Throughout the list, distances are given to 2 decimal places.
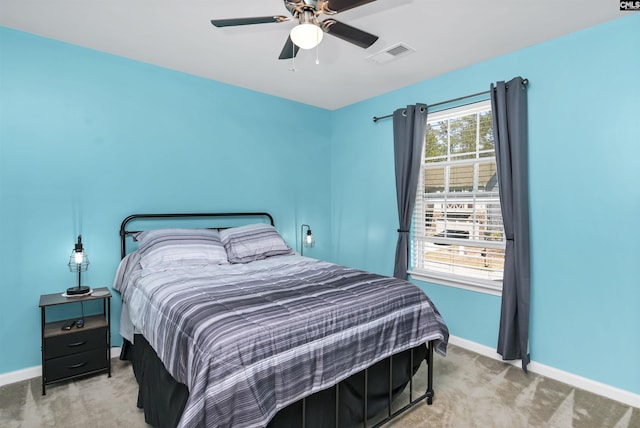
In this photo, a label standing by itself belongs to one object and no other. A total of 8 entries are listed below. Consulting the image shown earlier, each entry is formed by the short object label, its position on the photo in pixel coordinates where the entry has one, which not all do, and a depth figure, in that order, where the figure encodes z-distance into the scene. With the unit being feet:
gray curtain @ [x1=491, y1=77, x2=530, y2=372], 9.09
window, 10.32
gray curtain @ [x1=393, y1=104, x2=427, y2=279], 11.67
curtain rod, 9.15
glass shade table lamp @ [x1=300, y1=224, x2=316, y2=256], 14.52
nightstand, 7.92
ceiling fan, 5.88
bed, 4.73
